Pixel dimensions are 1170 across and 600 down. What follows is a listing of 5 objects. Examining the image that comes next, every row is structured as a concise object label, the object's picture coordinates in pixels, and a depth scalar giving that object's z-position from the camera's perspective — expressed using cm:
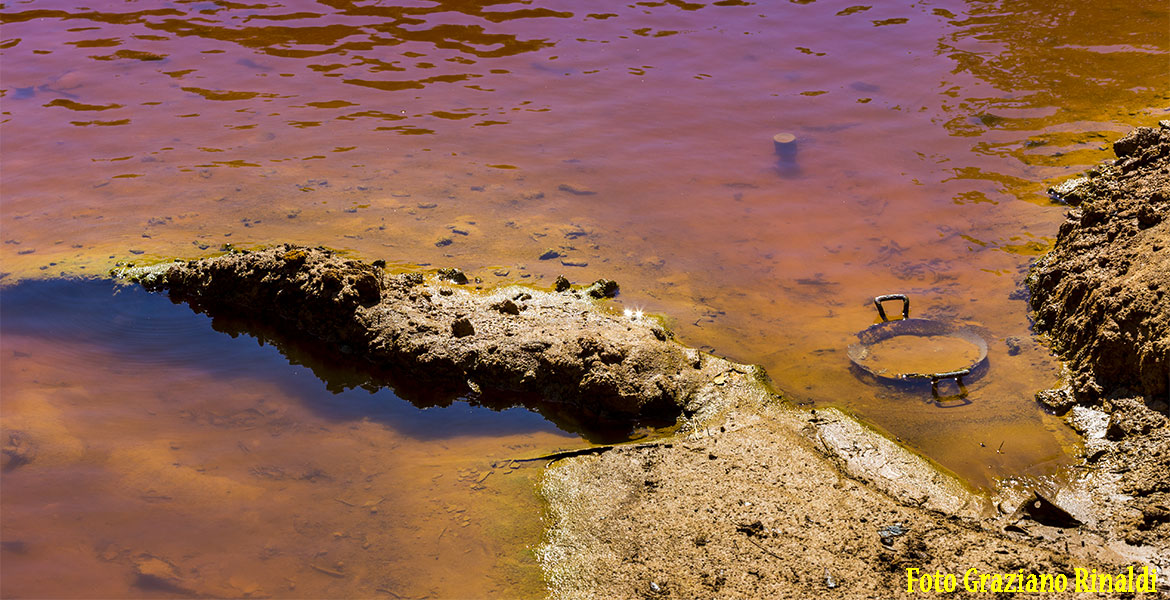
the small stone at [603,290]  495
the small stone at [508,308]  442
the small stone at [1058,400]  388
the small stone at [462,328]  421
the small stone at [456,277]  503
